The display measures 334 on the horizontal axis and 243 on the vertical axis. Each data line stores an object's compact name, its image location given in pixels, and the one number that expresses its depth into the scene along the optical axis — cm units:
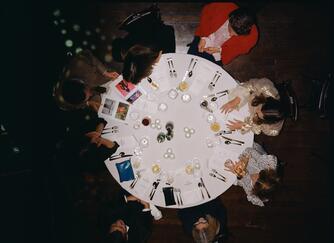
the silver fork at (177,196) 324
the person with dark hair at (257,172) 314
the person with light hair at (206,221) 334
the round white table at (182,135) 322
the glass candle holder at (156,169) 322
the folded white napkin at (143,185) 322
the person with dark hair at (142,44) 313
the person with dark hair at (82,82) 301
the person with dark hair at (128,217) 347
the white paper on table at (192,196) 324
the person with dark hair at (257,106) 312
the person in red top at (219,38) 351
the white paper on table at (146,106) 323
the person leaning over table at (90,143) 322
